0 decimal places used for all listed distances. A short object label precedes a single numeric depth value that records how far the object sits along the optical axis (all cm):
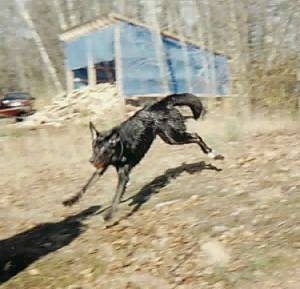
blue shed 2303
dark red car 2589
